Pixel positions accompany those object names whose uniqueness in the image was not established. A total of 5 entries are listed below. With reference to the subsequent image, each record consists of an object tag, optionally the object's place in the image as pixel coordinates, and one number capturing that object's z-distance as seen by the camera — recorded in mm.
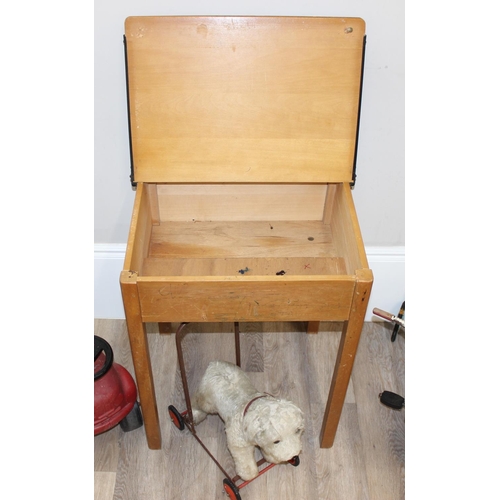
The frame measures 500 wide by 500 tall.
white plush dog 1199
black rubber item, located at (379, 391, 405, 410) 1466
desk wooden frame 1176
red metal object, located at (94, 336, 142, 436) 1355
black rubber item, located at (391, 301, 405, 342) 1719
